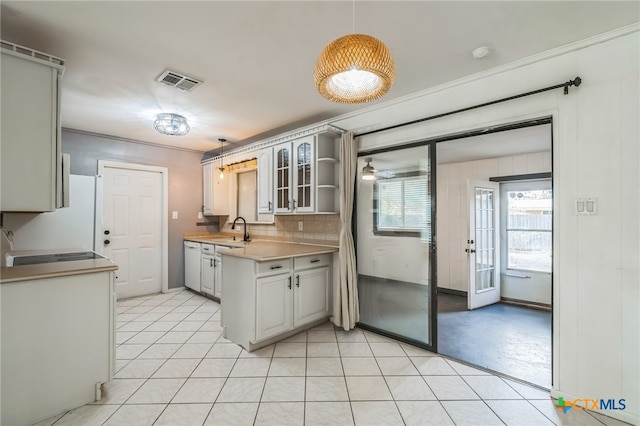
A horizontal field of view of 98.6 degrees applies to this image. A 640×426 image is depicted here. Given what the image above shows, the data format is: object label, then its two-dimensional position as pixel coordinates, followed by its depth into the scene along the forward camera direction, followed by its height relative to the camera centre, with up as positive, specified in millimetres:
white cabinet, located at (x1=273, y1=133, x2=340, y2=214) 3346 +505
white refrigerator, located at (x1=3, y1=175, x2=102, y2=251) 3000 -116
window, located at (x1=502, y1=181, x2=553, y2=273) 4309 -170
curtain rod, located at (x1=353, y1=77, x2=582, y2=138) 1897 +918
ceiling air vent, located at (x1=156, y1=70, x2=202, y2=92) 2375 +1199
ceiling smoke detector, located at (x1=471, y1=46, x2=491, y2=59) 1995 +1203
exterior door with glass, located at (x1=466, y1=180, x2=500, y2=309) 4091 -463
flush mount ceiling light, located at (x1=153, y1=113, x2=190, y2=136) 3102 +1029
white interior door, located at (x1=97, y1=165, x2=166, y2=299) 4250 -205
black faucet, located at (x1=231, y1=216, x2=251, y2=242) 4465 -335
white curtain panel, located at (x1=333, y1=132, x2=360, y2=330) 3115 -377
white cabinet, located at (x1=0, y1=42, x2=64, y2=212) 1758 +535
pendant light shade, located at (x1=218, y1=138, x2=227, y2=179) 4438 +1011
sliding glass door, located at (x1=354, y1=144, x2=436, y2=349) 2768 -316
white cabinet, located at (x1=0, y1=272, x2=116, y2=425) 1667 -848
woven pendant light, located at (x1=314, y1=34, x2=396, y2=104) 1177 +677
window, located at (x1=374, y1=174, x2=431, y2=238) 2795 +91
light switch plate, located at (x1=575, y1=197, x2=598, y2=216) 1861 +60
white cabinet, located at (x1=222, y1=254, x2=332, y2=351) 2654 -873
